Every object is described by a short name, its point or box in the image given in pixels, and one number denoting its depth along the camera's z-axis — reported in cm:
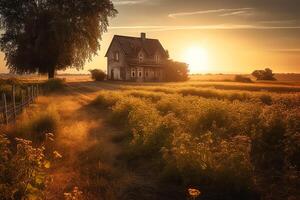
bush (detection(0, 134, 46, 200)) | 395
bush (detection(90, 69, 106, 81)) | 4353
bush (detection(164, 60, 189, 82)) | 4446
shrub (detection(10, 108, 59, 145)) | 847
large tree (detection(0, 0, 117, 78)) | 3068
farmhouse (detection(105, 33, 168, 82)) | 4190
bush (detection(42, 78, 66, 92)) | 2759
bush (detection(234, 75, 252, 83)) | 4439
